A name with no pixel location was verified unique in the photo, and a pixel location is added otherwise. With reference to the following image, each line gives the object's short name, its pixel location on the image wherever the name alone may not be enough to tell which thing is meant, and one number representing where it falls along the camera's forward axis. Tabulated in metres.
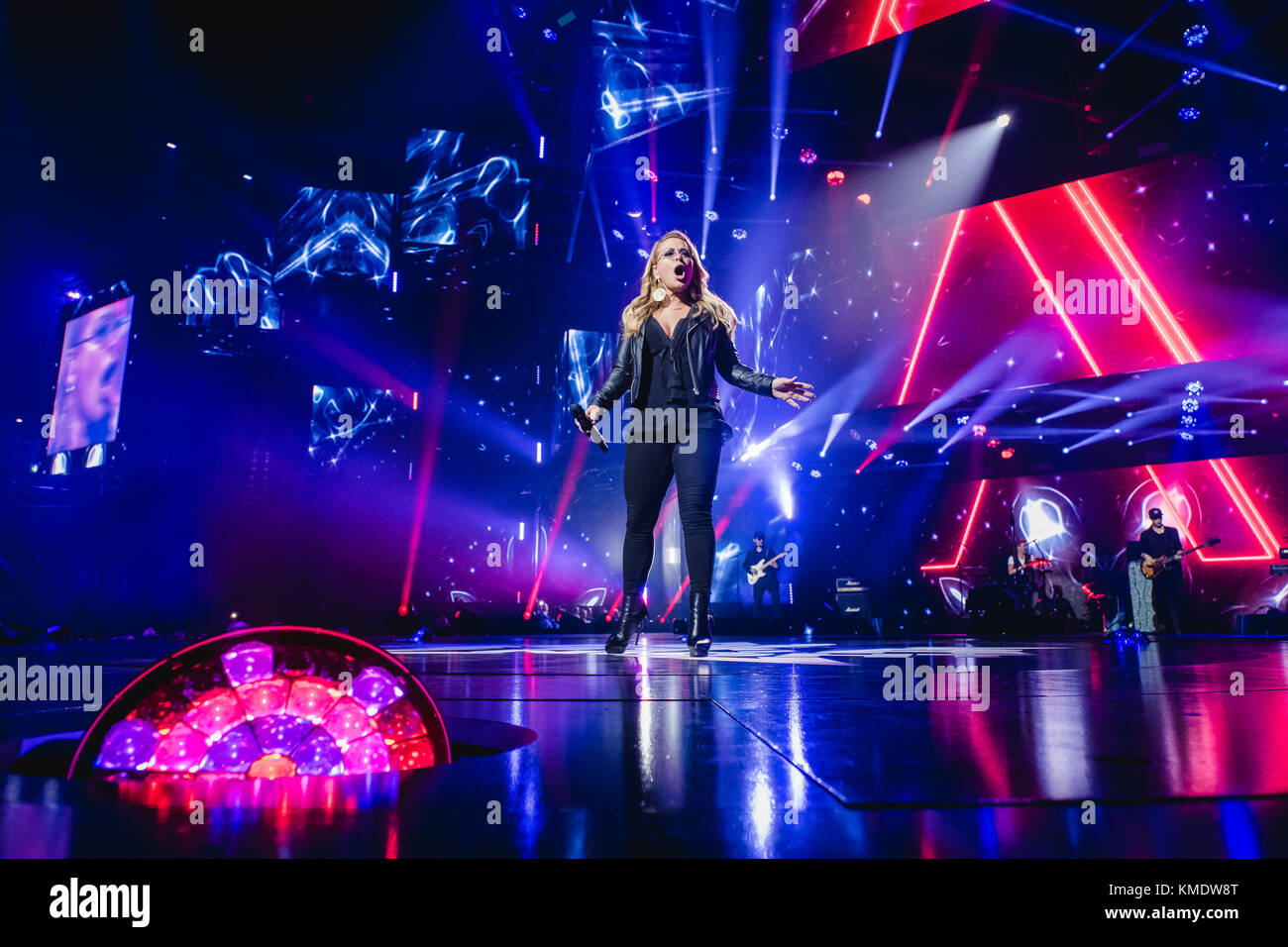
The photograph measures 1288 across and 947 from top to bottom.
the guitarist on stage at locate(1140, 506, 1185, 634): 8.07
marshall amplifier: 10.12
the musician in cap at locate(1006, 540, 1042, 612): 10.36
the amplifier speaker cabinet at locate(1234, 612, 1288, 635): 8.12
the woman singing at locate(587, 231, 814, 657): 3.17
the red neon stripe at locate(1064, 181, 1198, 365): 9.89
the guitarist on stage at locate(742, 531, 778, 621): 9.55
